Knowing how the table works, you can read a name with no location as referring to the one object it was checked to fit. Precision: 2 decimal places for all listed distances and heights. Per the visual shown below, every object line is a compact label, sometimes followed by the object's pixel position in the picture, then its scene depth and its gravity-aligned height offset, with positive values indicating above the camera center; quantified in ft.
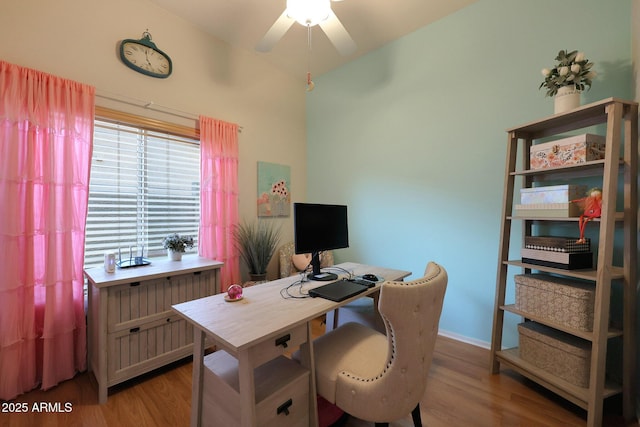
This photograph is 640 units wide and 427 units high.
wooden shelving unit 4.39 -0.86
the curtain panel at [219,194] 8.01 +0.27
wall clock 6.73 +3.85
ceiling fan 5.08 +3.81
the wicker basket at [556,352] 4.84 -2.75
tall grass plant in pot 9.05 -1.56
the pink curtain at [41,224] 5.05 -0.57
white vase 5.16 +2.31
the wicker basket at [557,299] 4.75 -1.68
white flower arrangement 5.07 +2.81
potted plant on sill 7.15 -1.23
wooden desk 3.24 -1.94
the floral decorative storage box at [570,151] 4.92 +1.26
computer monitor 5.29 -0.53
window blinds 6.69 +0.31
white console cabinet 5.30 -2.61
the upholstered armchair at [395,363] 3.23 -2.28
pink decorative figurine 4.65 +0.14
